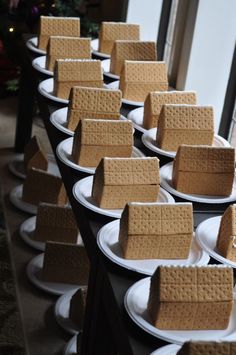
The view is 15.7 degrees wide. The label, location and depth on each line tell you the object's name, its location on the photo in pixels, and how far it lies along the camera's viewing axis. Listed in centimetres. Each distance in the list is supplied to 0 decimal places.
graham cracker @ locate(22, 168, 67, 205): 432
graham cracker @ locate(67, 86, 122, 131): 327
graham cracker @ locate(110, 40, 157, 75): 395
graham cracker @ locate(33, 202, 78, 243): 393
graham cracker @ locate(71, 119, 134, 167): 297
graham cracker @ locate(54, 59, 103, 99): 357
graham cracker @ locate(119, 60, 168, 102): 362
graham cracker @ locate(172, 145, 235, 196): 285
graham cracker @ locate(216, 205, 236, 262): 245
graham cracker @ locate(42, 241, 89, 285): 370
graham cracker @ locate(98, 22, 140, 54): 425
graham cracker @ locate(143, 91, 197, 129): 332
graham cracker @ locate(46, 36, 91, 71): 392
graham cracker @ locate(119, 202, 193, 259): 241
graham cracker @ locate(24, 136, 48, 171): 461
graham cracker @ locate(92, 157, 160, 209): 268
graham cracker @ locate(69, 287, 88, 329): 336
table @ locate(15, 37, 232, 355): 212
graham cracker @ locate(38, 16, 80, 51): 422
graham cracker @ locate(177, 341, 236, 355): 183
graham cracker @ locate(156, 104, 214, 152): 312
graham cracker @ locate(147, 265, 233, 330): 213
